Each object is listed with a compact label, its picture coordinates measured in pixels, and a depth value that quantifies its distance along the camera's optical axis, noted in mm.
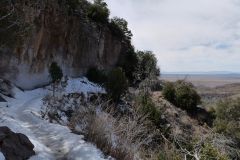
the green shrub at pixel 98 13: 21865
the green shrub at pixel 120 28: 23530
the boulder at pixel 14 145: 3821
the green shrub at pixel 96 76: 19716
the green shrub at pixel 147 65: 23933
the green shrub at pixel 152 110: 13324
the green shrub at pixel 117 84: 16573
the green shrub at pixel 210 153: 4983
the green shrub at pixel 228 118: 17325
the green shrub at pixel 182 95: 19944
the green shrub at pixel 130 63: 24000
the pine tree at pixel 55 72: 15566
